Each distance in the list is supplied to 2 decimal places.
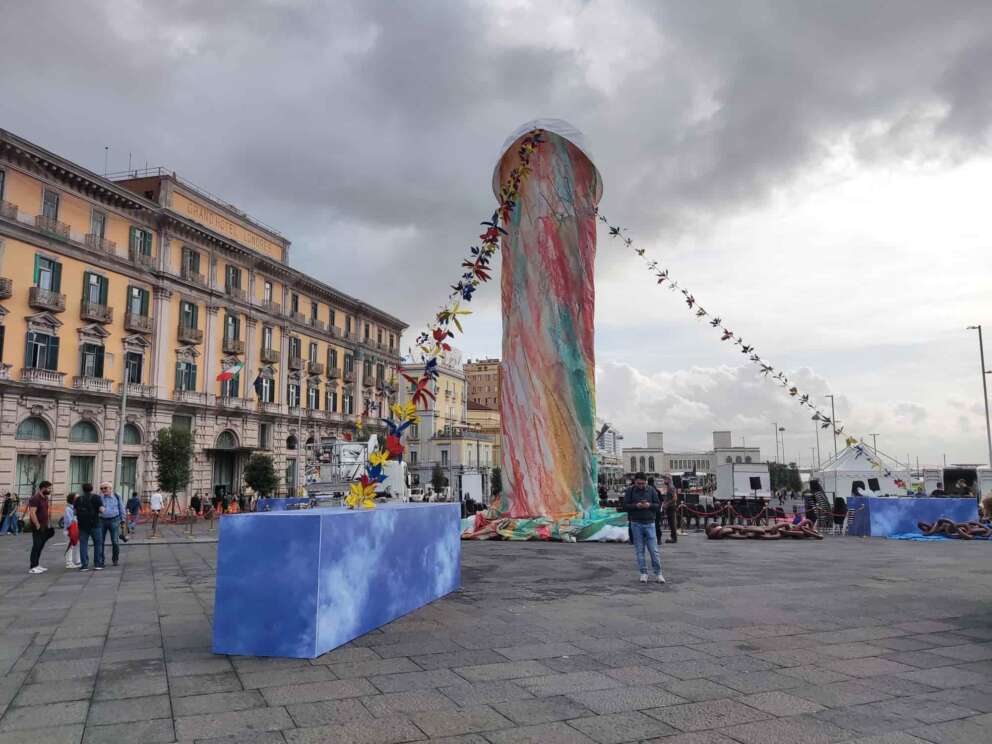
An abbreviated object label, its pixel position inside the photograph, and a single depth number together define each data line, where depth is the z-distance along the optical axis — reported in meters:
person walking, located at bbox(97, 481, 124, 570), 14.07
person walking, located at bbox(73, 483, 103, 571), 13.41
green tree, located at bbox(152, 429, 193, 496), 36.56
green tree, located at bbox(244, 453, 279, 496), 43.66
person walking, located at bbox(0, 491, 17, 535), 26.95
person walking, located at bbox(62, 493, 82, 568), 13.70
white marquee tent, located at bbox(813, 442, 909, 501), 30.31
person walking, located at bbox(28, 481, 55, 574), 12.97
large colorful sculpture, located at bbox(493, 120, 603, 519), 19.44
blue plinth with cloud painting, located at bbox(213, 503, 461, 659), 6.21
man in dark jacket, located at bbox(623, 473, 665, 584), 10.80
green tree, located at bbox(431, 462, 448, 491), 70.06
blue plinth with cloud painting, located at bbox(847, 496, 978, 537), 21.47
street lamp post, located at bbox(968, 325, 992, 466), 40.88
